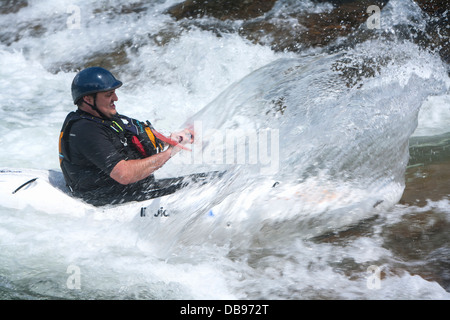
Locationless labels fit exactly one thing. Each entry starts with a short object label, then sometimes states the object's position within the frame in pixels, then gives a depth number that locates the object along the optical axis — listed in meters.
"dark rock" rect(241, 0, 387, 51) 14.40
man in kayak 6.44
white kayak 7.23
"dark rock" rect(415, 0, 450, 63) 13.41
